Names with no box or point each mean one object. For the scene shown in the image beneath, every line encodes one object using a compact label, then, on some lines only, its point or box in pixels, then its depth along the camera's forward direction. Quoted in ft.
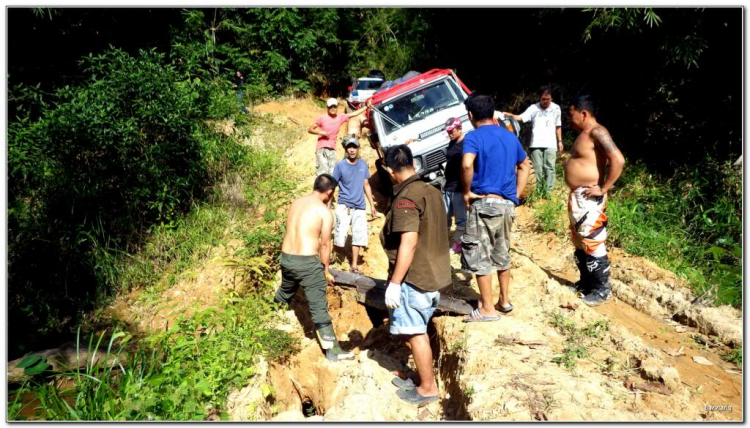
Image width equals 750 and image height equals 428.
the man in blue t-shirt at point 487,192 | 13.80
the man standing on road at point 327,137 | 24.02
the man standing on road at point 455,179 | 18.98
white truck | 25.89
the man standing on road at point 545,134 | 24.27
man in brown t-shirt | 11.09
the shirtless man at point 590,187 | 13.79
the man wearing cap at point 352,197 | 19.71
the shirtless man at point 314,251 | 15.40
